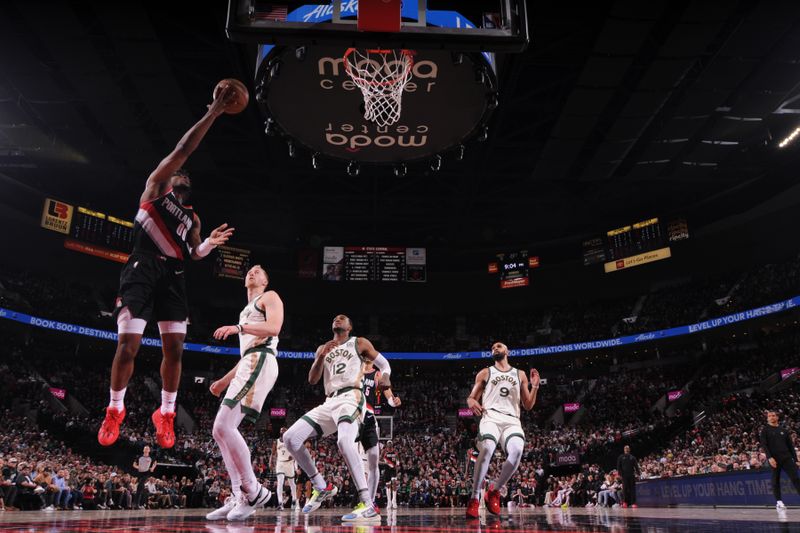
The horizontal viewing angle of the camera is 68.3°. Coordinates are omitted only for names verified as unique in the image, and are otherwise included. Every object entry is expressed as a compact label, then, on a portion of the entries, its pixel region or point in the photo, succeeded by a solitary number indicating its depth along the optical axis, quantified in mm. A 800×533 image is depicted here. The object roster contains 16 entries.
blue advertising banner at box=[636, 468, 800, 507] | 11188
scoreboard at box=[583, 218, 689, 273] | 25641
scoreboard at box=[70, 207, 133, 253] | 24062
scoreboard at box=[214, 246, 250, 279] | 26625
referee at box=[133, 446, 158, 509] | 12695
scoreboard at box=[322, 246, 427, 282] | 27281
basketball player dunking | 4617
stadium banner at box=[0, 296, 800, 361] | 24141
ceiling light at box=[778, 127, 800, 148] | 21142
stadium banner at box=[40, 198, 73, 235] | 23438
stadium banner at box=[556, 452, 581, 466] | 24297
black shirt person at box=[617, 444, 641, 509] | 13891
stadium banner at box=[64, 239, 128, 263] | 24730
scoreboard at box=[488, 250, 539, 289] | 29781
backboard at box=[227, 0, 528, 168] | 5953
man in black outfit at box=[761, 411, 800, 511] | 9570
